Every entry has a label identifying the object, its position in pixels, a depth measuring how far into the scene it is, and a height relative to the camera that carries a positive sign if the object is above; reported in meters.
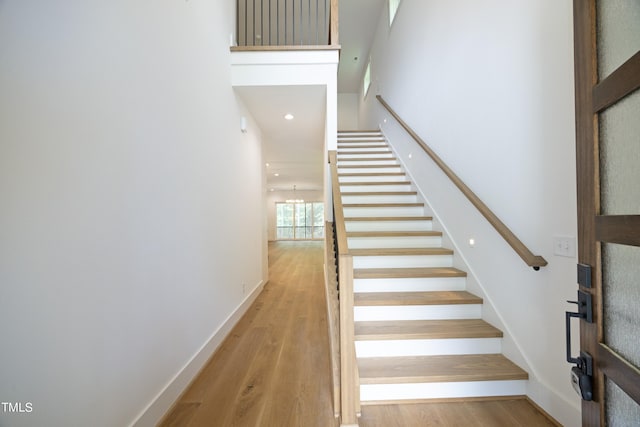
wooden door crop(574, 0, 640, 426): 0.71 +0.07
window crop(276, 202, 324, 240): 13.70 -0.07
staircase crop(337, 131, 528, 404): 1.69 -0.82
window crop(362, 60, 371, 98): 7.60 +4.25
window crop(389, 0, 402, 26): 5.07 +4.14
